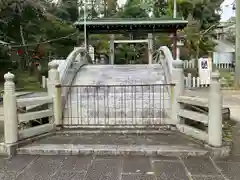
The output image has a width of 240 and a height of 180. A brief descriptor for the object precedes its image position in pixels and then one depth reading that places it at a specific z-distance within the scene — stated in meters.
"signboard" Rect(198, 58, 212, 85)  12.85
